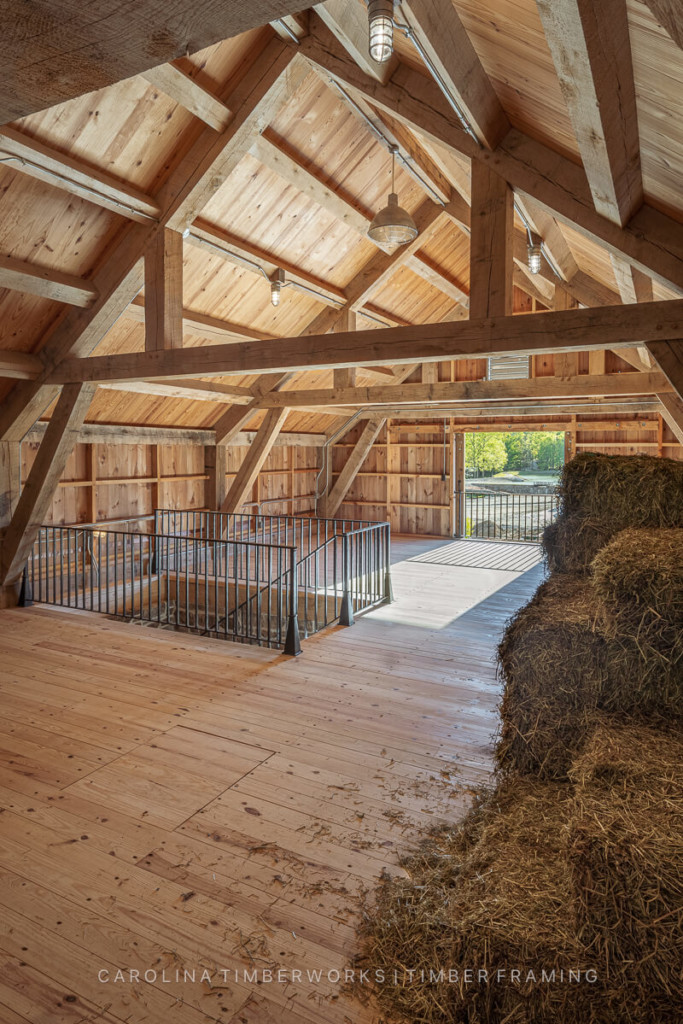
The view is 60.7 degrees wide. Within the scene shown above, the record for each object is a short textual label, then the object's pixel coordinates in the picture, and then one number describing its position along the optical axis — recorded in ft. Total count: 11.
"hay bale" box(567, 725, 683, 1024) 4.37
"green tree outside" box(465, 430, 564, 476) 83.61
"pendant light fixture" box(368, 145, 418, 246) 14.87
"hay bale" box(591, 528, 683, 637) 7.21
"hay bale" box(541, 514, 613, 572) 11.52
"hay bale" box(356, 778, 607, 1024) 4.83
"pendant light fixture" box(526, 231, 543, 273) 17.93
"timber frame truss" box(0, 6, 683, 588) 9.05
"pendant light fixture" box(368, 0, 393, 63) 8.56
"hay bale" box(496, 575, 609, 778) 7.70
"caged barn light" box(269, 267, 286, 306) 21.88
